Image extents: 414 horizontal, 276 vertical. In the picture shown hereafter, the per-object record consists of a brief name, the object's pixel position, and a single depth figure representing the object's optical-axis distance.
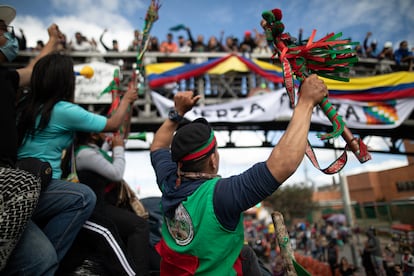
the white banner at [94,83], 8.38
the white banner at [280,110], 8.14
